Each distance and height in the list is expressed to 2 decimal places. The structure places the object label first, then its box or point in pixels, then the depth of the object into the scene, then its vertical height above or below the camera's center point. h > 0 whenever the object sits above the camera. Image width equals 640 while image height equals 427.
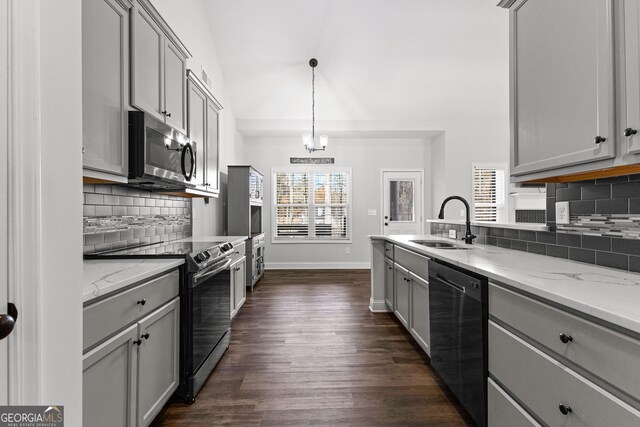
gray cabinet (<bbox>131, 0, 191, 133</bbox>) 1.98 +1.03
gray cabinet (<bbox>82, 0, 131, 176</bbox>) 1.55 +0.68
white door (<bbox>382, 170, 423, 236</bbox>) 6.81 +0.25
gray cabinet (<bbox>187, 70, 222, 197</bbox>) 2.93 +0.84
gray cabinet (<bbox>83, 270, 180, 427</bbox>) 1.21 -0.63
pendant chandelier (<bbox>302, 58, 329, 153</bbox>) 5.07 +1.91
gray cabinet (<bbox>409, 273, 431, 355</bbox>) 2.42 -0.78
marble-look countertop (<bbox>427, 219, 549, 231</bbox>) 2.09 -0.09
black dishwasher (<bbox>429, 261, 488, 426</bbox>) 1.60 -0.68
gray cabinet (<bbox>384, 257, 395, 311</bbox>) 3.47 -0.78
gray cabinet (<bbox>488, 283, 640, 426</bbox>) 0.90 -0.53
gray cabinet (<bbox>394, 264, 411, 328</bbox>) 2.88 -0.76
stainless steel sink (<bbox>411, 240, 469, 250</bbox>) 2.89 -0.28
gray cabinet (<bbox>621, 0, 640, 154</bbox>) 1.18 +0.52
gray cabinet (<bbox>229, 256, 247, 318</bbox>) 3.33 -0.79
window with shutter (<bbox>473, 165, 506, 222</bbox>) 6.28 +0.42
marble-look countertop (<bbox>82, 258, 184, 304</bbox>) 1.23 -0.28
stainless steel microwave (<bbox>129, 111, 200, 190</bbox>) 1.93 +0.40
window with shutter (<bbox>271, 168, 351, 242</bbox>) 6.75 +0.20
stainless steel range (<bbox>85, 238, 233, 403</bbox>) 1.97 -0.63
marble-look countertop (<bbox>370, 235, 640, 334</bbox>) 0.95 -0.28
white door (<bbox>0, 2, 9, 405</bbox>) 0.67 +0.07
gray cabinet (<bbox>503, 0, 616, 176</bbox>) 1.30 +0.61
